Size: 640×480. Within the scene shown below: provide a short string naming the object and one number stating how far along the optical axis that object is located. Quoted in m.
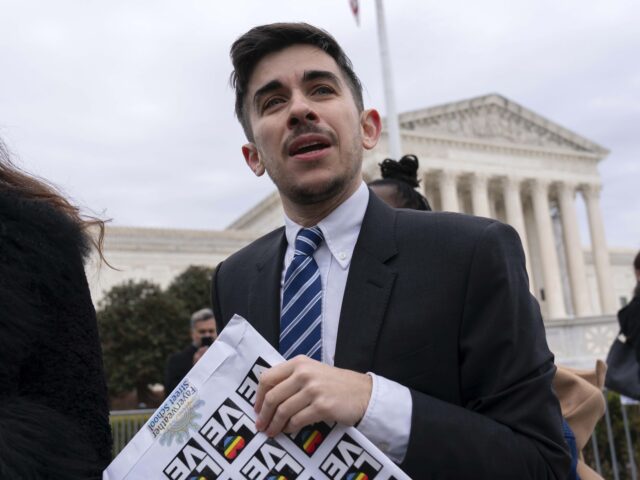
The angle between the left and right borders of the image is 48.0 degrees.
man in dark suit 1.56
